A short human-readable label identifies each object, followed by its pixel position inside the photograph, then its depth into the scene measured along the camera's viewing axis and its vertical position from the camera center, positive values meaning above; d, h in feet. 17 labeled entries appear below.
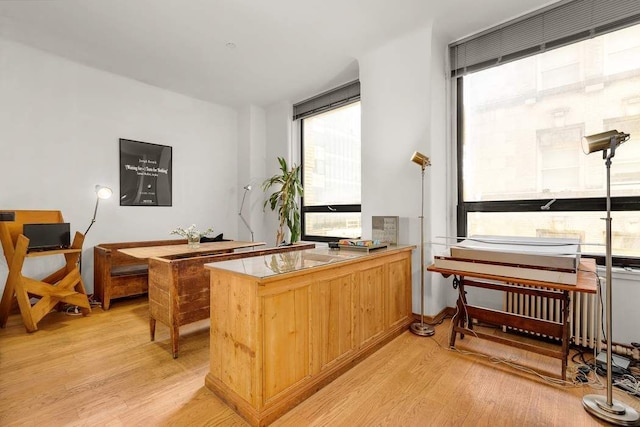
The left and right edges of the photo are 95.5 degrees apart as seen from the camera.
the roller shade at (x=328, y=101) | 13.76 +5.83
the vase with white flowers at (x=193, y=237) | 11.88 -0.93
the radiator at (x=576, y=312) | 7.73 -2.82
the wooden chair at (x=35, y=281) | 9.45 -2.36
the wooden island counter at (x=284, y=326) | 5.36 -2.37
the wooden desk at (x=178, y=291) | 7.86 -2.18
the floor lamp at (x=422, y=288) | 8.78 -2.47
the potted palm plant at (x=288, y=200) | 15.06 +0.76
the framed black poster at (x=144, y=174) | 13.84 +2.03
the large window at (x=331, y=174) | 14.05 +2.08
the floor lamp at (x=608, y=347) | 5.27 -2.55
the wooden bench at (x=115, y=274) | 11.58 -2.46
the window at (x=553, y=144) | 8.09 +2.29
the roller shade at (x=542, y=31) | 8.16 +5.70
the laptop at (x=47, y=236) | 10.07 -0.74
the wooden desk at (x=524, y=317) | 6.18 -2.73
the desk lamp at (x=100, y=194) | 11.98 +0.87
